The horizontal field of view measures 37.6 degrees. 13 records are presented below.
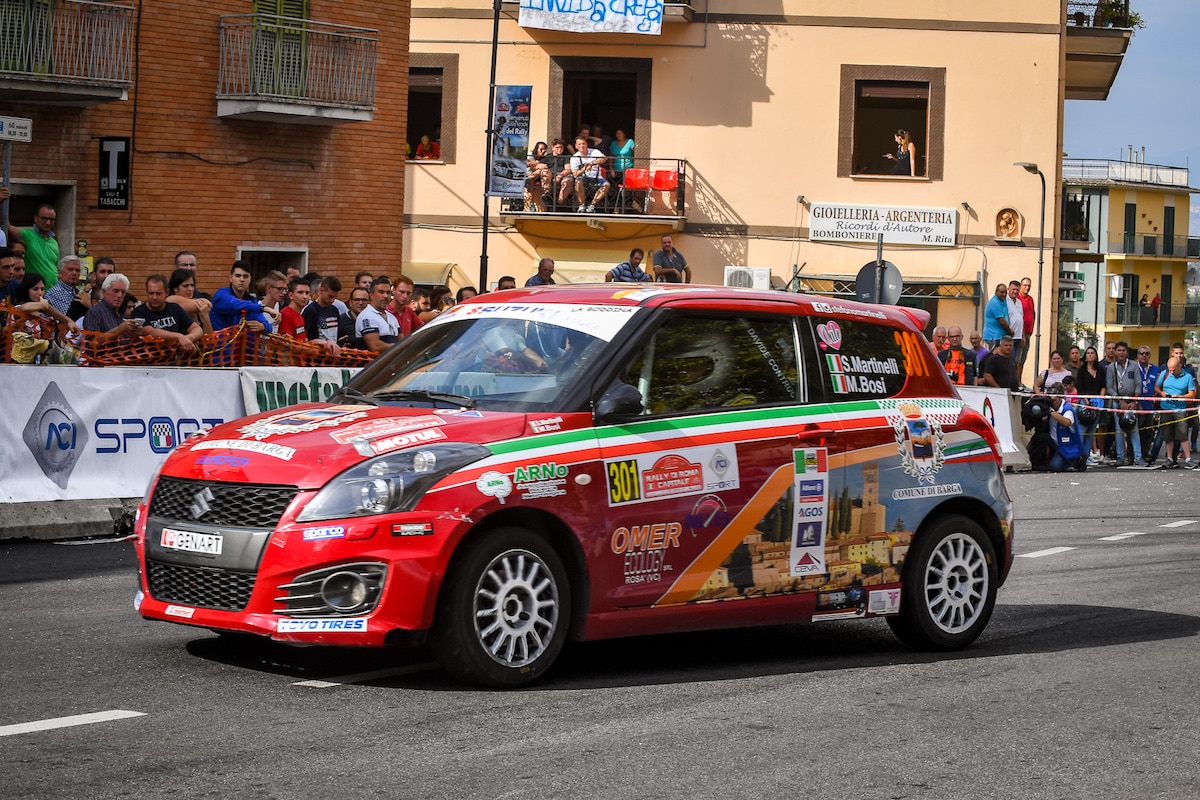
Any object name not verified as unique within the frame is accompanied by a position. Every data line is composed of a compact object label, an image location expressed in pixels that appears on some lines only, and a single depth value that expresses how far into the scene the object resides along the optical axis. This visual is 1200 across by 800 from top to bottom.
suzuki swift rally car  7.21
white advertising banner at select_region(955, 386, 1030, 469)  24.02
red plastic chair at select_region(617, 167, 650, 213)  37.09
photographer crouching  25.00
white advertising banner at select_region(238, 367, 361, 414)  14.74
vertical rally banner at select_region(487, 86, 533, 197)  36.66
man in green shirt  17.72
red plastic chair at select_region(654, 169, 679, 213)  37.22
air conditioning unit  37.03
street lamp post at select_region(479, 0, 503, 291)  33.00
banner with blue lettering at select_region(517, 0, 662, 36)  37.00
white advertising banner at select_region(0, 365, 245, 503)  13.05
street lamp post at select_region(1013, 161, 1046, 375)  37.06
